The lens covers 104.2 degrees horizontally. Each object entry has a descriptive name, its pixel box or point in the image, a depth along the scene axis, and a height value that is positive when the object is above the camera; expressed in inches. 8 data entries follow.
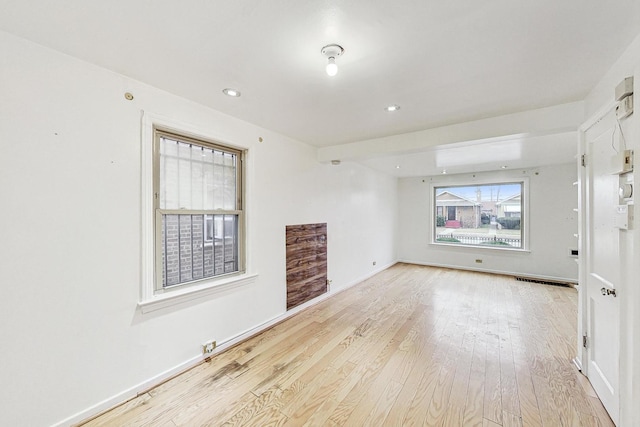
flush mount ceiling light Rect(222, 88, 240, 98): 82.3 +41.0
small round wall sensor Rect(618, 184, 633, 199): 56.6 +5.4
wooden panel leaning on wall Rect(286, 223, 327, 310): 136.7 -28.4
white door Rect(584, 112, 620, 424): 66.2 -15.1
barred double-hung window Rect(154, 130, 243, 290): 86.6 +1.9
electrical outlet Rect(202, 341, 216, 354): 95.0 -51.2
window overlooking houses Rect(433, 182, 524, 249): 226.4 -1.0
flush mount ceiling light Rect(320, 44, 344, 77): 59.2 +39.2
